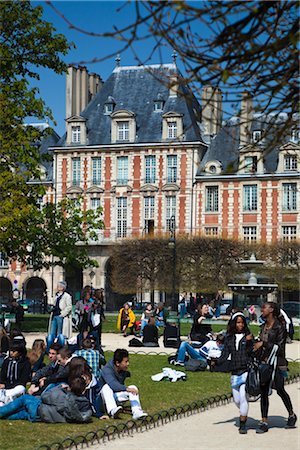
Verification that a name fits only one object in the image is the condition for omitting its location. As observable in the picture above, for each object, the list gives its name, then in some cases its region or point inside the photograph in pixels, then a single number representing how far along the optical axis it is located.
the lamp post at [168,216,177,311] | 45.51
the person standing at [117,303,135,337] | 26.77
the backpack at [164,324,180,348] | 22.69
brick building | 59.03
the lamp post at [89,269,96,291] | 61.22
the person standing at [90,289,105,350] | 19.86
